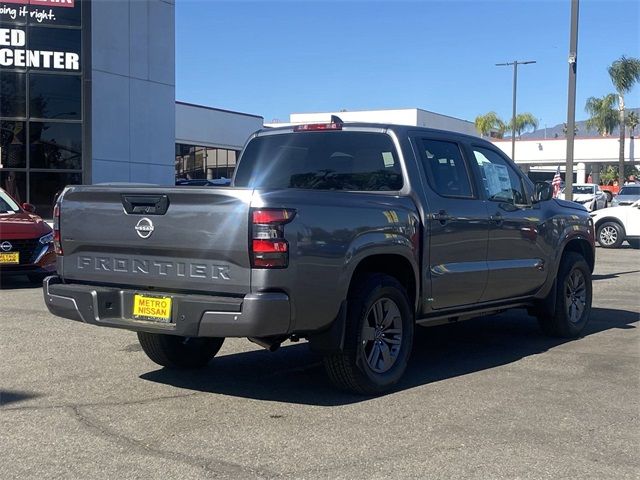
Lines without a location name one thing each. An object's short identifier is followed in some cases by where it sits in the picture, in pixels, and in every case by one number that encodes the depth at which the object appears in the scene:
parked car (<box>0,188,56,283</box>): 11.64
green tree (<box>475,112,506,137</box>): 76.56
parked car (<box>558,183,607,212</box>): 35.38
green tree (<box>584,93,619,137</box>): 63.81
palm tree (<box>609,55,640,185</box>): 56.16
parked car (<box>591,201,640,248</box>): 20.56
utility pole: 14.43
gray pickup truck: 4.93
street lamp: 45.08
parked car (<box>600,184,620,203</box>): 42.54
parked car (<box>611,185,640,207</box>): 30.21
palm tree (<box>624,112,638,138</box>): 65.88
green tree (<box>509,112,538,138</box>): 83.31
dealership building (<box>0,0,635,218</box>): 21.92
